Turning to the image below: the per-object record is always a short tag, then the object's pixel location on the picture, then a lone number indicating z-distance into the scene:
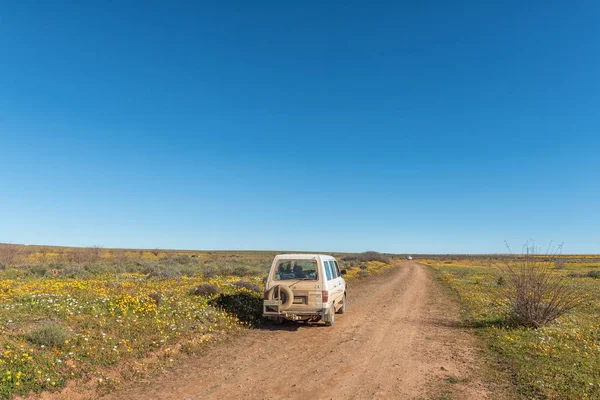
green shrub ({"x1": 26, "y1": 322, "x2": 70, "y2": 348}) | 7.55
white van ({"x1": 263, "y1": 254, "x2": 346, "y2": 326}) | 11.55
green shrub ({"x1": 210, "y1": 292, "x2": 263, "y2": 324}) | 13.05
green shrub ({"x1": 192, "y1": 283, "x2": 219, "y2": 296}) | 14.89
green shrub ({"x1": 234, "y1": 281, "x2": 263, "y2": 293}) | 16.92
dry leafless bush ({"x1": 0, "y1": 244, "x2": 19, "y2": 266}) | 36.31
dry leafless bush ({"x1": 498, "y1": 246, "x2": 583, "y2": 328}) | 12.34
